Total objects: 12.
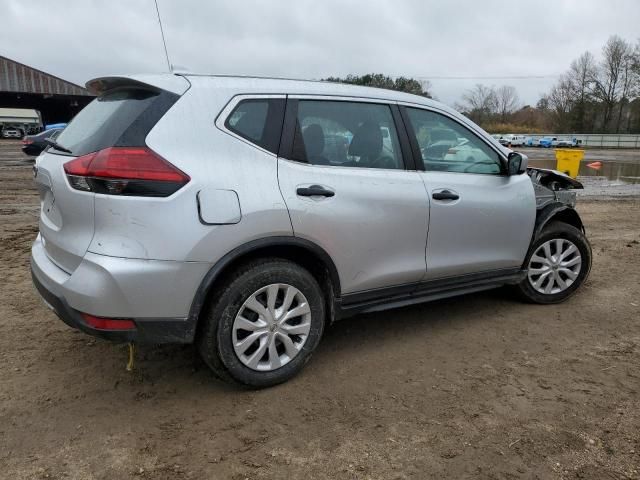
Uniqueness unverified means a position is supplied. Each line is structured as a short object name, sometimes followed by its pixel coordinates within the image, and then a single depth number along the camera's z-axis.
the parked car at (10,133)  51.72
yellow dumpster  12.77
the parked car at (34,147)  17.06
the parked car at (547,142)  52.19
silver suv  2.64
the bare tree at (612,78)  64.56
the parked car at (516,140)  54.27
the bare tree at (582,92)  67.50
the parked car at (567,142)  53.76
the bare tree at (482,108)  74.38
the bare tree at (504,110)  81.44
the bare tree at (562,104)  69.38
